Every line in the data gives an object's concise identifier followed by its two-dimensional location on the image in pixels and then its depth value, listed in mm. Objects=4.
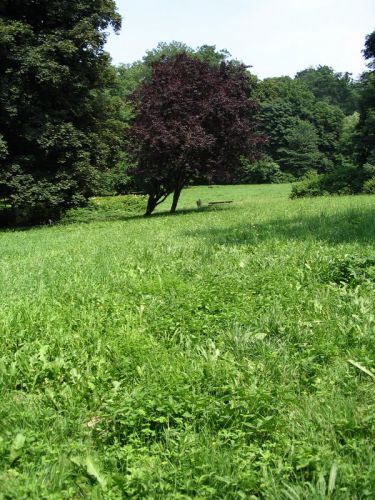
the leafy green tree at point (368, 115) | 31422
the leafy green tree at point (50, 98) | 19688
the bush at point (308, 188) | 30234
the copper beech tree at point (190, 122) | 19625
